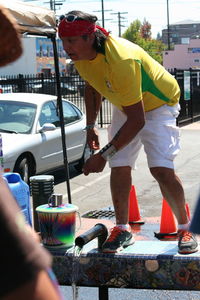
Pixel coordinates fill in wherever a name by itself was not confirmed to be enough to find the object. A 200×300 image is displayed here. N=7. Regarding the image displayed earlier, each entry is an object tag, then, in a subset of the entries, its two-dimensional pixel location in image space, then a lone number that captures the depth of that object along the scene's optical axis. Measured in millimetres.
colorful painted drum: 5639
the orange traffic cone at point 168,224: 6943
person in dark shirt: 1667
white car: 11654
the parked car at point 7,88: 26030
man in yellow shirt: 5481
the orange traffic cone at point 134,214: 7565
